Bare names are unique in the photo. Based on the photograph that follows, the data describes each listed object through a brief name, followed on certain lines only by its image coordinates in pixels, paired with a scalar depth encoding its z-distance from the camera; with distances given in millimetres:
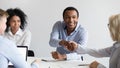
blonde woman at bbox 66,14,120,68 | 1881
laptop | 2594
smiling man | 3297
